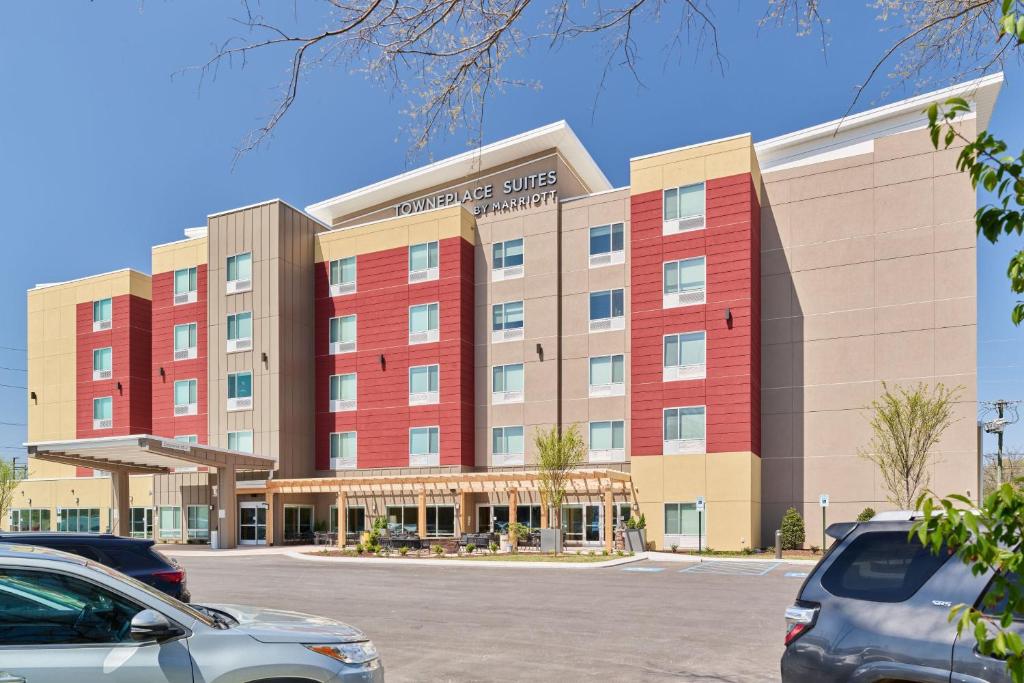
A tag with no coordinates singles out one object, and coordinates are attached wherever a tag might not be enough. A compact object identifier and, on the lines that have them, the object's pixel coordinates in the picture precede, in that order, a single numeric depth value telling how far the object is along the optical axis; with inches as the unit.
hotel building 1285.7
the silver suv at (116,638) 176.7
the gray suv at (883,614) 179.8
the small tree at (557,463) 1210.0
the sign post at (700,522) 1155.9
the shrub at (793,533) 1248.2
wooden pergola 1280.3
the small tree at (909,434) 1148.5
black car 382.9
